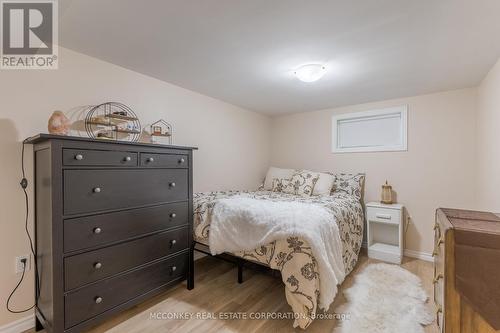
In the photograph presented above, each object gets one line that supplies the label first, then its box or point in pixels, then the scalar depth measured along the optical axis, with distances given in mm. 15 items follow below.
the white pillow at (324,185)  3059
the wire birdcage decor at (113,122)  1970
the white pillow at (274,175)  3625
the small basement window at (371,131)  3070
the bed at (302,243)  1559
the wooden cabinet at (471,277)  892
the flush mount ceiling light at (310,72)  2053
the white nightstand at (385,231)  2764
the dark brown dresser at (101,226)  1402
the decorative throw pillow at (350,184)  3133
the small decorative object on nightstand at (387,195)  3004
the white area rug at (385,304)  1652
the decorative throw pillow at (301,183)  3123
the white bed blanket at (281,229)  1589
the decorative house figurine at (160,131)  2392
